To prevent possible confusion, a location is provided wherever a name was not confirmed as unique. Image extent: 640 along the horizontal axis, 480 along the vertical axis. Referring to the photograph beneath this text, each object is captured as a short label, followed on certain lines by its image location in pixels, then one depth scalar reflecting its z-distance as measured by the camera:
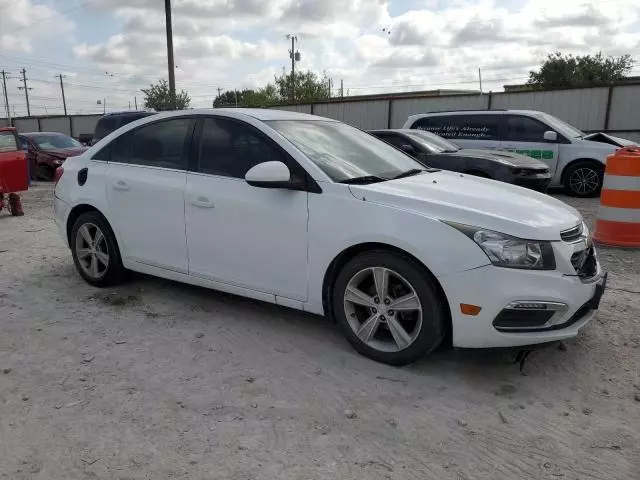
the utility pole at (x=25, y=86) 81.69
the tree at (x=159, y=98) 30.64
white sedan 3.16
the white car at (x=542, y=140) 11.24
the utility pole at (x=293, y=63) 57.91
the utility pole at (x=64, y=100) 76.31
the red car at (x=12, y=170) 9.18
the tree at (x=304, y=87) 59.84
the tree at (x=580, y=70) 46.22
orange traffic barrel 6.46
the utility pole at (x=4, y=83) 79.01
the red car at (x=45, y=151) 14.78
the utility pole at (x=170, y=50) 23.28
